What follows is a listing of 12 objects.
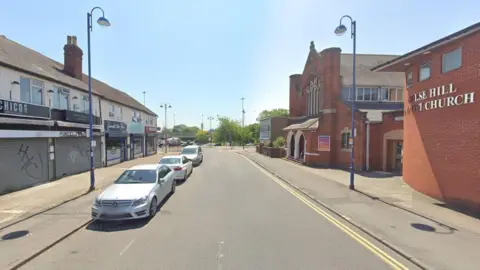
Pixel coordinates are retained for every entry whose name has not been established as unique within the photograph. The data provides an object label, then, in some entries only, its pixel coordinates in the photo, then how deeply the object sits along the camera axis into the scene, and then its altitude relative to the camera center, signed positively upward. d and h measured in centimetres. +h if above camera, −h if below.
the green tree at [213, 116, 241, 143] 8344 -11
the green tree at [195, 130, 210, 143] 10606 -297
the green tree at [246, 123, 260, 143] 8594 -41
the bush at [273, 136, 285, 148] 3521 -173
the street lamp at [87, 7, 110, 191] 1262 +357
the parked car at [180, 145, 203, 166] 2370 -224
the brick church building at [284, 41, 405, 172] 1931 +114
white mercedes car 756 -200
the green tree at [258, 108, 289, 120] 9271 +642
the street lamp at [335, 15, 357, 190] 1196 +443
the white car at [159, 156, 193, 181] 1508 -210
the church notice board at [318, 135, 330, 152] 2239 -109
